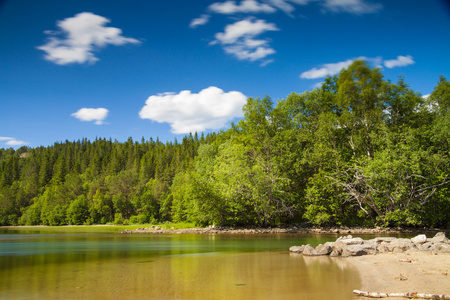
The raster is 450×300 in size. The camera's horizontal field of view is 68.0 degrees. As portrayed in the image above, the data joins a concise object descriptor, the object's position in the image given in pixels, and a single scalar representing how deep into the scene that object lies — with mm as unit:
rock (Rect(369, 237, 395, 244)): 22947
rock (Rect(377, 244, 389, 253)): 20198
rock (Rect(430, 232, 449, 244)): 21234
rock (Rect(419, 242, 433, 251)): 19656
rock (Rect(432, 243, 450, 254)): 18812
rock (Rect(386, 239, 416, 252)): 20320
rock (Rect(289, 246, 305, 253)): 20859
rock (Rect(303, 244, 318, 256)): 19734
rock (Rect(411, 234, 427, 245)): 21688
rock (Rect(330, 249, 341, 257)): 19334
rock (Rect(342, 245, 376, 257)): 19192
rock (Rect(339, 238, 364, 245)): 21828
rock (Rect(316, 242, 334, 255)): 19781
